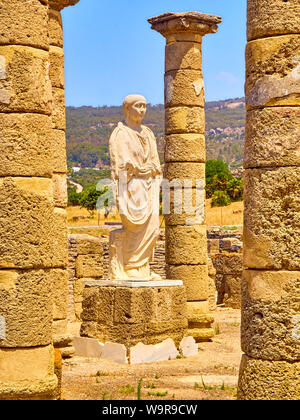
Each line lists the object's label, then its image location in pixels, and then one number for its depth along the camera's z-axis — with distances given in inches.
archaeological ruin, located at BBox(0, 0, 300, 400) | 280.1
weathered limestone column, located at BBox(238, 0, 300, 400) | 278.8
